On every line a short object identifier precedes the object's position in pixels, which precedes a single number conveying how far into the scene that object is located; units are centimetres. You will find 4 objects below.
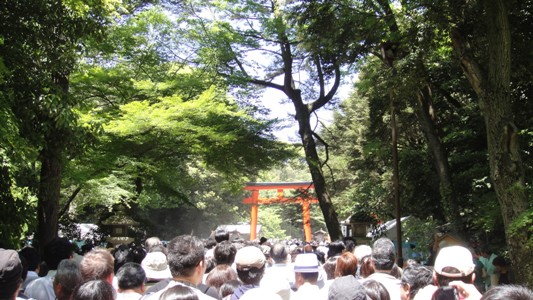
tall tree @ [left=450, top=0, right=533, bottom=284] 792
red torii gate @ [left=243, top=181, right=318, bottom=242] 3004
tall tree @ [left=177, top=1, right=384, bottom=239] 1287
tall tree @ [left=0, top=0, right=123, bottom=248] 646
